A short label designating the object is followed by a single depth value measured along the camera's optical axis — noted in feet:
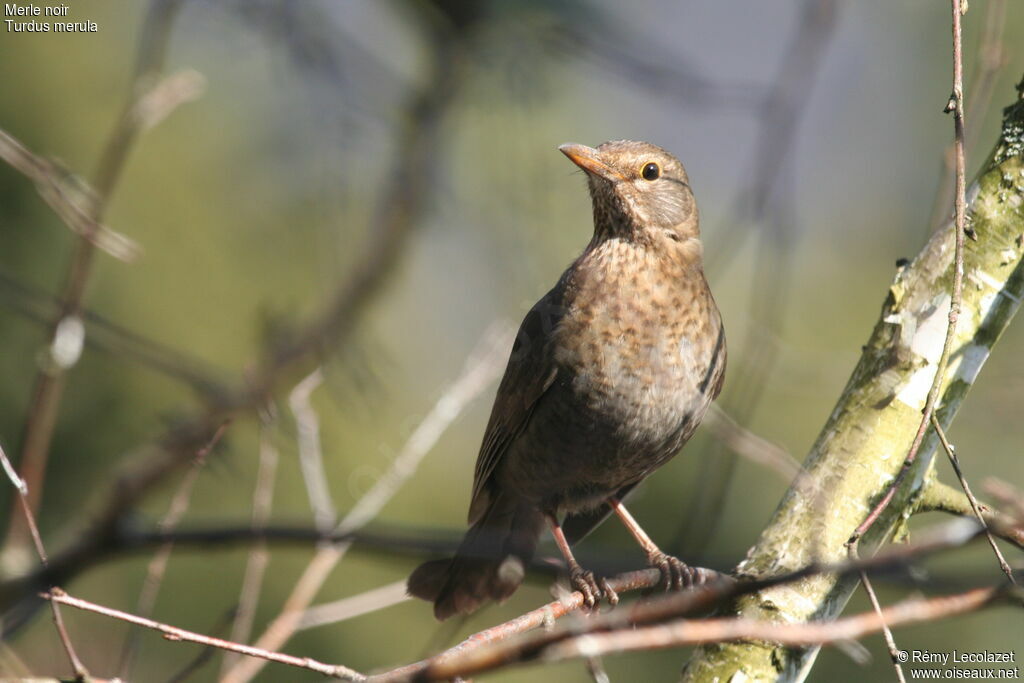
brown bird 23.85
